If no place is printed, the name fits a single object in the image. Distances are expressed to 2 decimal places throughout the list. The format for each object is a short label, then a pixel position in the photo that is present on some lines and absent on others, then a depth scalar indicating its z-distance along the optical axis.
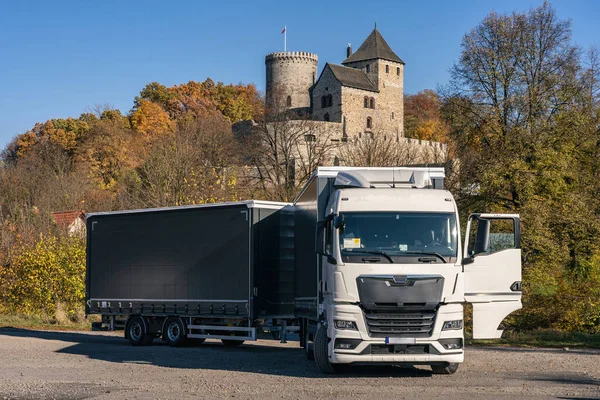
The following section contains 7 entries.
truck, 13.69
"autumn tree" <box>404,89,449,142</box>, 109.75
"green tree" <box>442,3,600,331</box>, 27.59
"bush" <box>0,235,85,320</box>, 32.76
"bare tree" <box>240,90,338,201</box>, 60.43
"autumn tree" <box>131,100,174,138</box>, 86.94
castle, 108.31
